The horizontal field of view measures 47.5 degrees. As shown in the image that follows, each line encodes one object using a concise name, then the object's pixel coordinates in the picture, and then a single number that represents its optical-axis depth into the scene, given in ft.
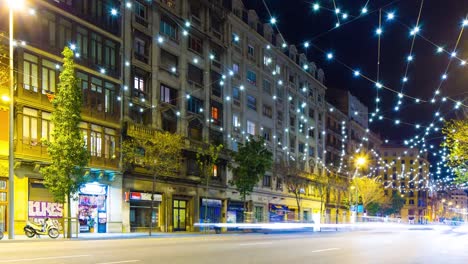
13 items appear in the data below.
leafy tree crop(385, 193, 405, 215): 365.61
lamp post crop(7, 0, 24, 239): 82.23
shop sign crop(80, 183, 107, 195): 111.24
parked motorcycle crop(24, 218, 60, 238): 87.86
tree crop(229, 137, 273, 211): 147.84
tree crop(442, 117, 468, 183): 88.33
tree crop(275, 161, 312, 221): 189.98
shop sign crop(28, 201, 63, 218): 97.96
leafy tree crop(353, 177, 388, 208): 257.55
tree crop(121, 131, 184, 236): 117.19
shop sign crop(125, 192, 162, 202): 121.60
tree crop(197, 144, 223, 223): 139.64
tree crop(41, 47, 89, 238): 88.58
